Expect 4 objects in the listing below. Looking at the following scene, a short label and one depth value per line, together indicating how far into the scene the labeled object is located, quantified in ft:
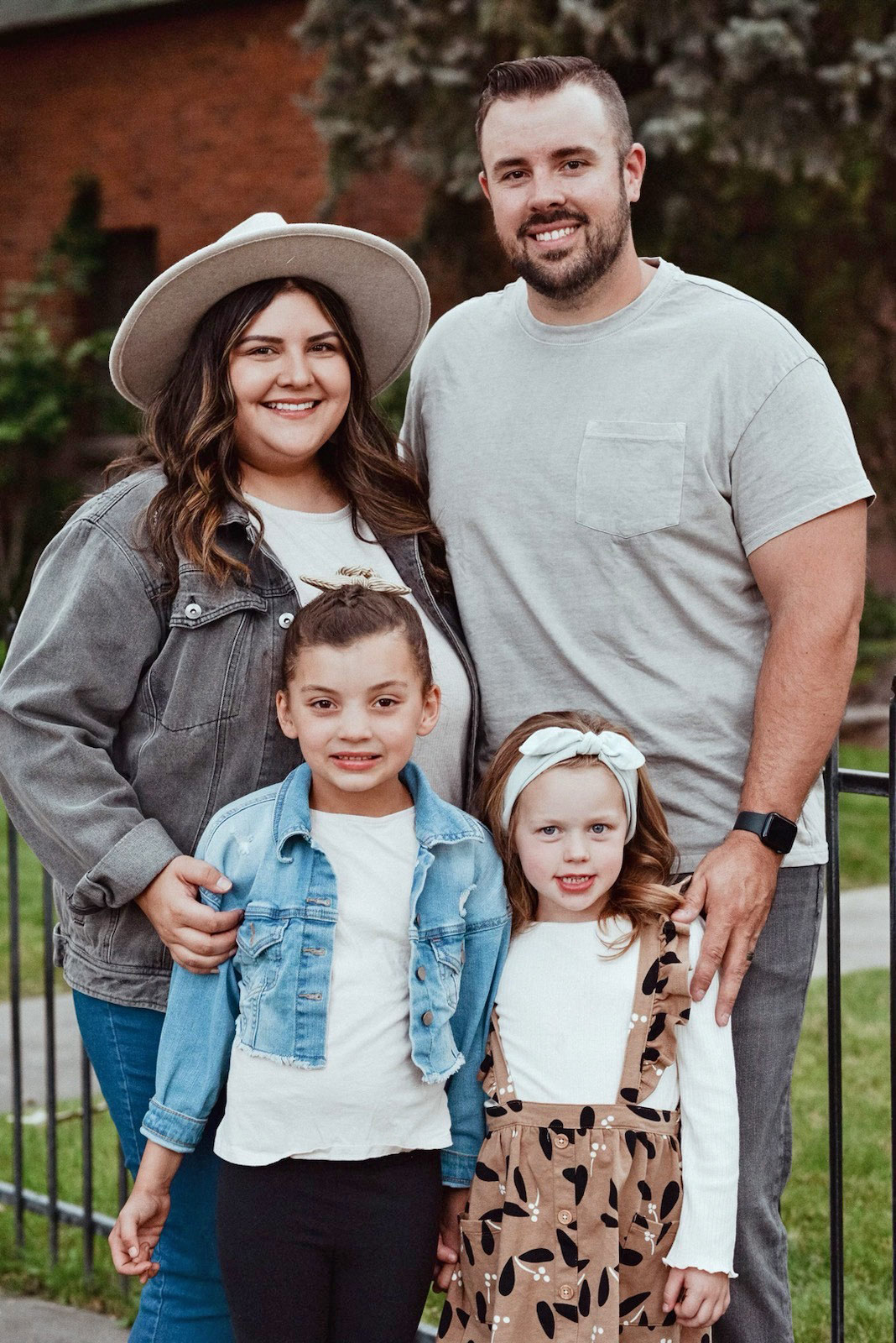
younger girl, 7.51
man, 8.34
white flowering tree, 29.86
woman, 8.00
